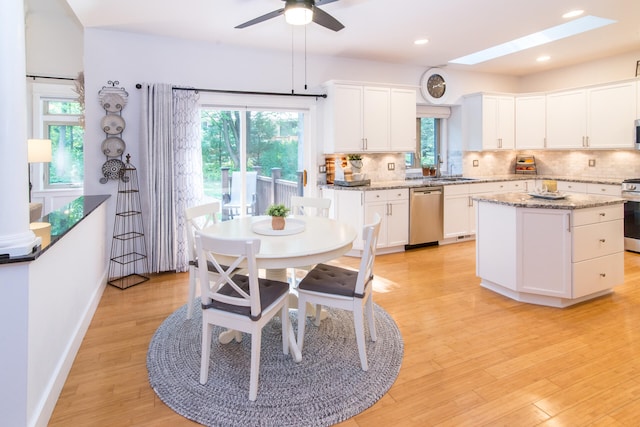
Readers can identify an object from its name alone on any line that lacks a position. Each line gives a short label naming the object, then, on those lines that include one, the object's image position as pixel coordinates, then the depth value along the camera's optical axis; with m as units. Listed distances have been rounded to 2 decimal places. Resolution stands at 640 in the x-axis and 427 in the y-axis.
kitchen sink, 6.02
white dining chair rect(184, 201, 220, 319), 3.13
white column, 1.67
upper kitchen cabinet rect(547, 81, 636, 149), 5.31
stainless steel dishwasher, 5.37
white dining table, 2.33
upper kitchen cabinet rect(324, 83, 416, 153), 5.15
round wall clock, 6.06
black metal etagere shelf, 4.27
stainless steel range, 4.97
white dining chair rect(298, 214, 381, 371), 2.38
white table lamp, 3.25
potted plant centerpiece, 2.87
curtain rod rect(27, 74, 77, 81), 5.41
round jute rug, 1.99
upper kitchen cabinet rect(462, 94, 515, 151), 6.21
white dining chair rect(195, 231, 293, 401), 2.05
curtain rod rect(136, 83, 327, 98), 4.36
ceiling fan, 2.70
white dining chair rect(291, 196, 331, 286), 3.75
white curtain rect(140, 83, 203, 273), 4.23
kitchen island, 3.27
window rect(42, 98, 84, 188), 5.77
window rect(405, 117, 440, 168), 6.41
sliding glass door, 4.81
